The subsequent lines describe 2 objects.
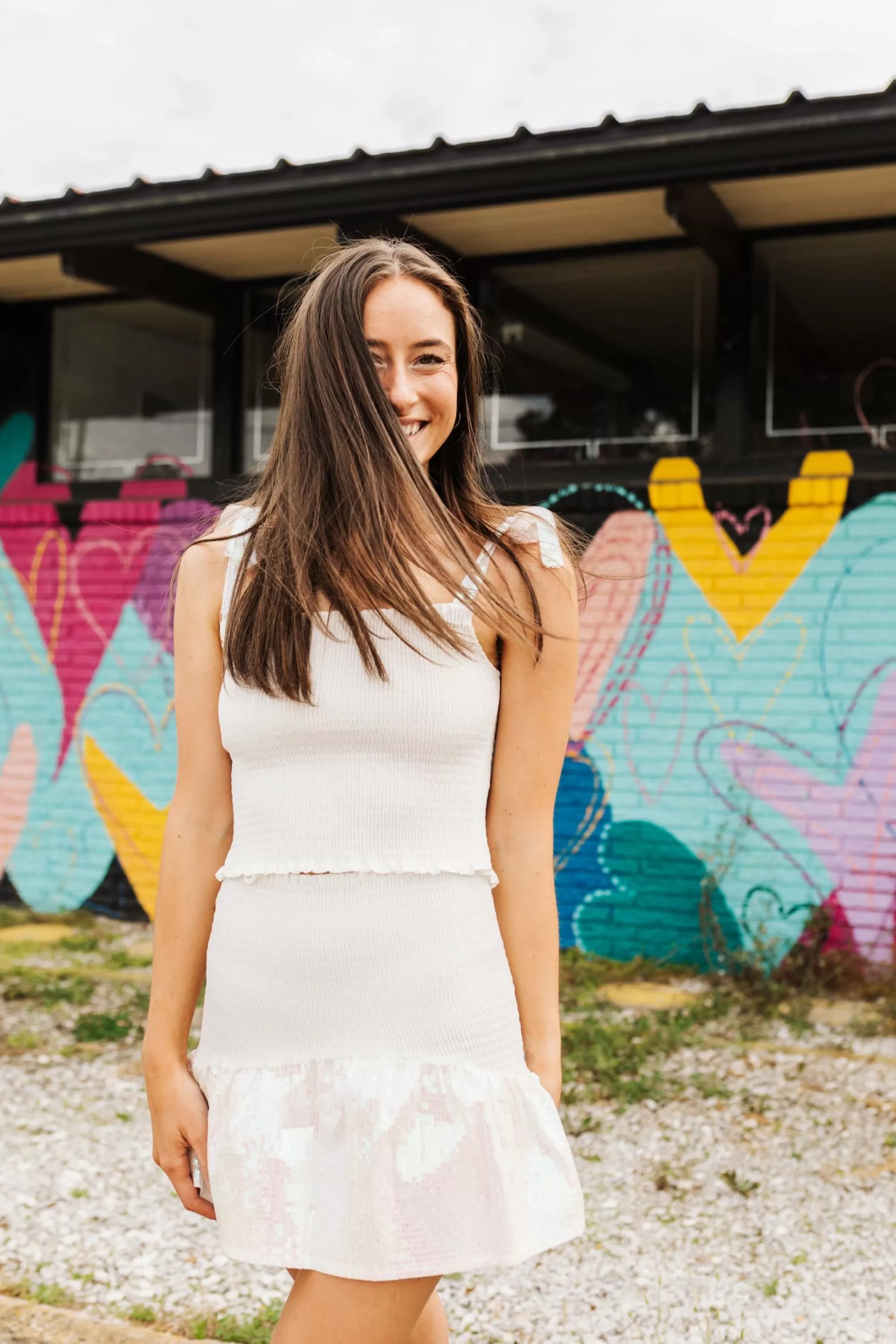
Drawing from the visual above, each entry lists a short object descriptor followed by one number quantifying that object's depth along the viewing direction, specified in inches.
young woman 54.5
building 222.8
